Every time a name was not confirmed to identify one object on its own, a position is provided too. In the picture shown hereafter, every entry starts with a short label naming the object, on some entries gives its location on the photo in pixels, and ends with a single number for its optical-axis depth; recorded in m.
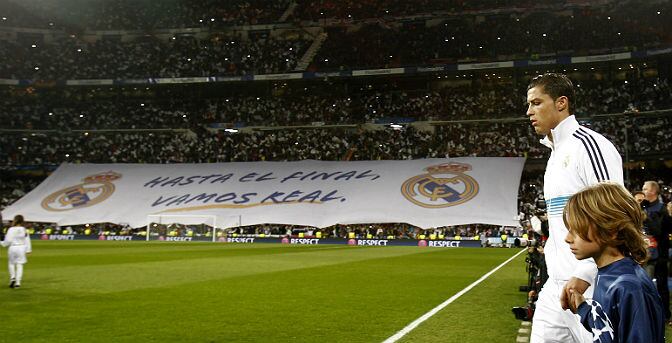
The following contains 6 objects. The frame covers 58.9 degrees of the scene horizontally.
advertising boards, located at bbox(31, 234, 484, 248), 41.12
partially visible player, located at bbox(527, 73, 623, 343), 3.87
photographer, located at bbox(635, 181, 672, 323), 9.83
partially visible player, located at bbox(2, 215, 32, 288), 14.26
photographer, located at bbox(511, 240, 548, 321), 4.27
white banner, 43.91
